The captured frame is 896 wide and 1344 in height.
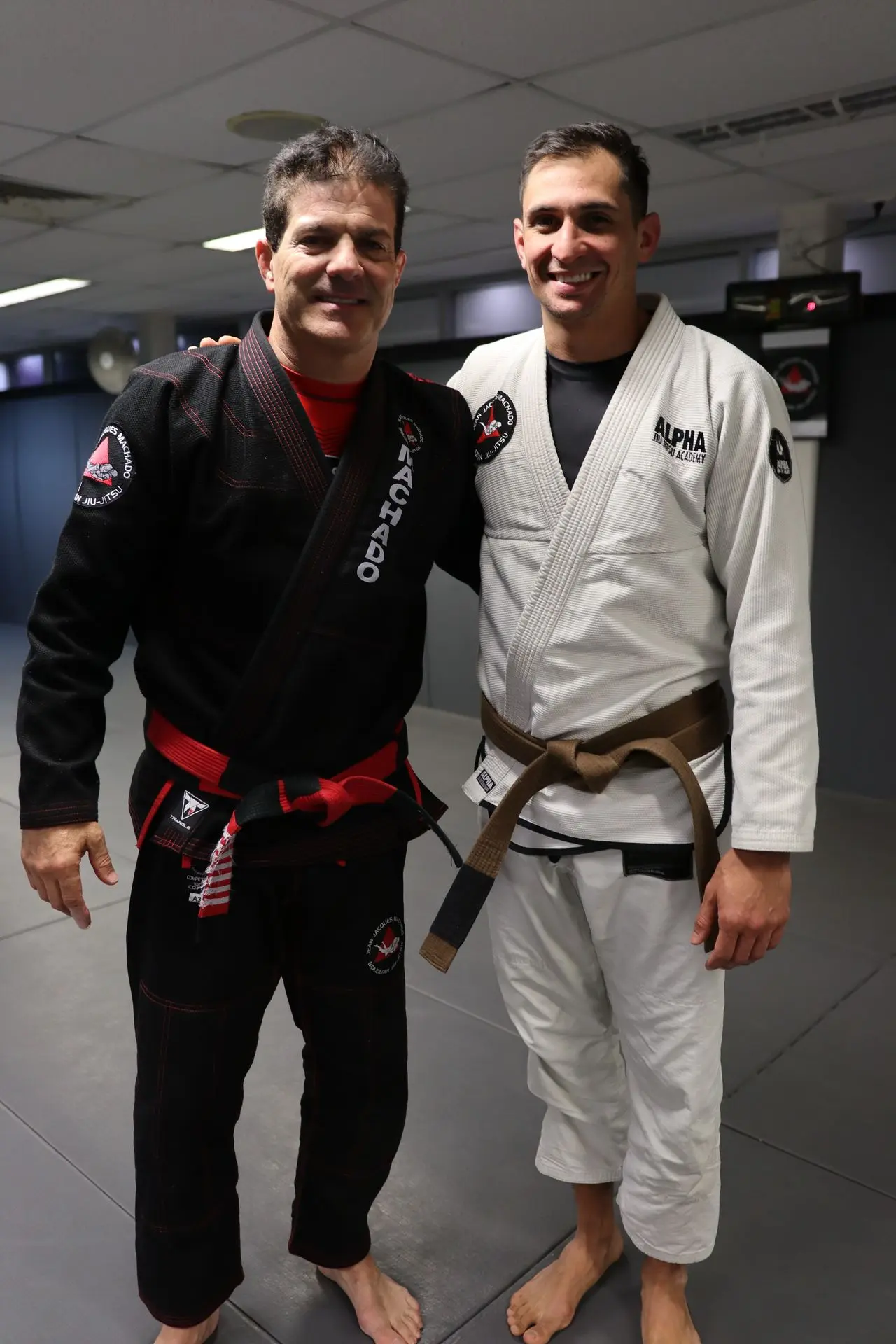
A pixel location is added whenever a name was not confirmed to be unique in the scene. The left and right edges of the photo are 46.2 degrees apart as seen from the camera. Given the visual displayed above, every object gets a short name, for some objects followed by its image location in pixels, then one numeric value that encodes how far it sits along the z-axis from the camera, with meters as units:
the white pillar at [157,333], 6.54
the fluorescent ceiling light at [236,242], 4.38
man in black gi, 1.28
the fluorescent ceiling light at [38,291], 5.53
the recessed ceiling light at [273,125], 2.89
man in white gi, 1.33
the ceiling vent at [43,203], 3.72
